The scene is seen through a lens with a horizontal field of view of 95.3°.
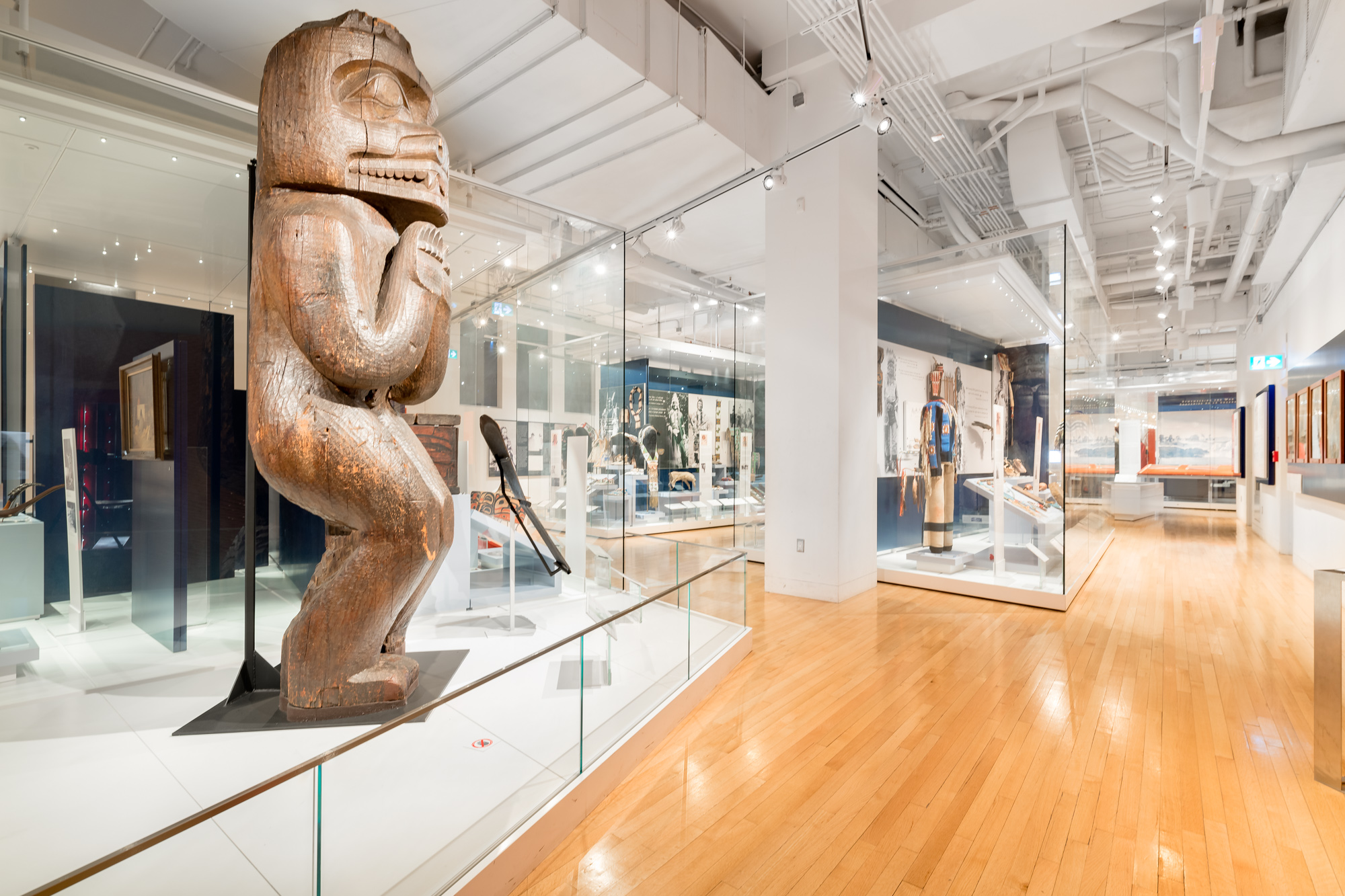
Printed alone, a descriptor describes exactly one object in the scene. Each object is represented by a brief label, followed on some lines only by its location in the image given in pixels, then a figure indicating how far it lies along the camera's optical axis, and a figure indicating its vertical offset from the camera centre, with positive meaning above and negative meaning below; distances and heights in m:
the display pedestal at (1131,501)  13.40 -1.19
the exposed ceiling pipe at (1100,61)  4.52 +3.17
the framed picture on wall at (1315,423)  5.43 +0.22
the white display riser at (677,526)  8.84 -1.23
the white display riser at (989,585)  5.31 -1.28
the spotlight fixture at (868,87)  3.69 +2.18
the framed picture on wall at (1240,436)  12.00 +0.24
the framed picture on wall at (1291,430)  6.66 +0.20
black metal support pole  2.30 -0.49
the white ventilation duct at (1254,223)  5.89 +2.60
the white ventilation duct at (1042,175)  6.28 +2.88
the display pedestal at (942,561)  5.98 -1.13
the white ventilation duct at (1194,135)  5.02 +2.73
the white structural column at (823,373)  5.34 +0.67
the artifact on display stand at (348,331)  1.91 +0.37
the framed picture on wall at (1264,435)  8.88 +0.19
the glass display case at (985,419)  5.51 +0.27
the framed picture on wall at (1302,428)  6.06 +0.20
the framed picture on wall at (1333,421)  4.79 +0.22
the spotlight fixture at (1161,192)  5.40 +2.26
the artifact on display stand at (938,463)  6.31 -0.17
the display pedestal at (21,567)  2.26 -0.46
